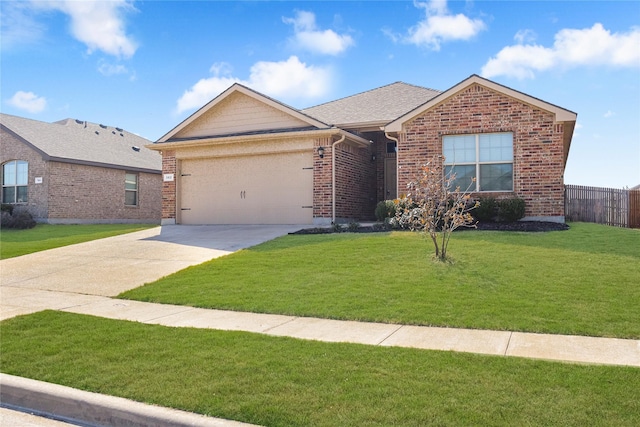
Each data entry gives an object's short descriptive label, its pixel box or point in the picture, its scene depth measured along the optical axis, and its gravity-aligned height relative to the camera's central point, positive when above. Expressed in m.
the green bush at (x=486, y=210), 14.65 -0.20
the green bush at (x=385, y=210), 15.44 -0.21
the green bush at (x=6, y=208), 24.47 -0.24
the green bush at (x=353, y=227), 14.70 -0.68
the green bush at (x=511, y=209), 14.43 -0.17
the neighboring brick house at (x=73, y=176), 24.69 +1.37
